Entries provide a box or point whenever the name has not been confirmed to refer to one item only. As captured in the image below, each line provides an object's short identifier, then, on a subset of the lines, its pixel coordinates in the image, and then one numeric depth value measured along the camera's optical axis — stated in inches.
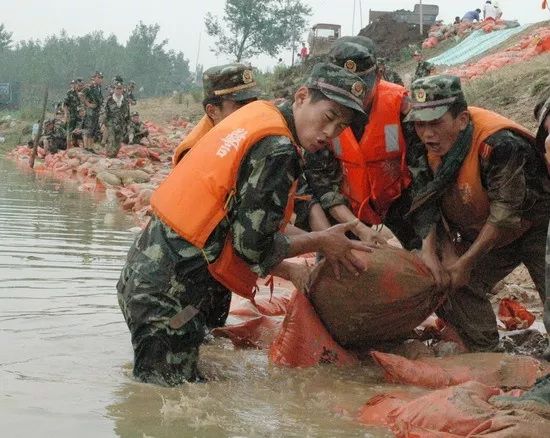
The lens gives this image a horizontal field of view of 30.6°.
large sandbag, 172.9
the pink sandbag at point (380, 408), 138.6
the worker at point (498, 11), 1304.1
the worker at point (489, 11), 1295.5
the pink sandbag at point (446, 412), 125.3
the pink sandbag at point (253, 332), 195.0
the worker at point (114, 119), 797.9
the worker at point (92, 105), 854.5
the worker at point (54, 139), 923.4
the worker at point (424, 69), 487.5
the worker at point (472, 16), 1354.7
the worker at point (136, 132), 878.4
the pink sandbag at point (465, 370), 159.8
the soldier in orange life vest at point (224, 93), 194.4
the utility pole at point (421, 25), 1321.4
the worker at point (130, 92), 892.2
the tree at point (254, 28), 2119.8
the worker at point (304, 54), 1277.6
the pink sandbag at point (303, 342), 174.9
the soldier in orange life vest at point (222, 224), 147.8
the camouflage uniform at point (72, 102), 867.4
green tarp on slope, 941.8
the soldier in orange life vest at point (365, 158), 184.9
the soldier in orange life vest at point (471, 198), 172.2
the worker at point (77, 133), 890.7
